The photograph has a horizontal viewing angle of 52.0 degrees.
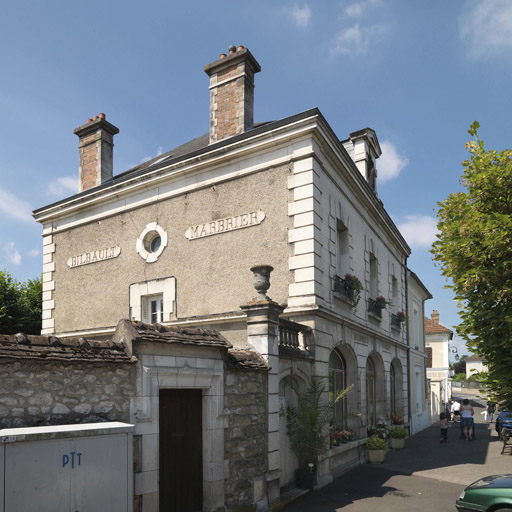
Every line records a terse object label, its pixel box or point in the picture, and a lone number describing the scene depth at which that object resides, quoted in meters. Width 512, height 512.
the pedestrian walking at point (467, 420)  18.61
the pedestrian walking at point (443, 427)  17.95
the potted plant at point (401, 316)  18.66
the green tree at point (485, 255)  8.57
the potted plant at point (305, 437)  9.50
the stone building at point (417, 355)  21.48
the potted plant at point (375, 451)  13.30
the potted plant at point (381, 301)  15.51
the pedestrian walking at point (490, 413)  27.08
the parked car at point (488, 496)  6.96
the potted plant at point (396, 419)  17.16
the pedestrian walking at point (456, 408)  23.50
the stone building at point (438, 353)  35.03
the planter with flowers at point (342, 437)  11.41
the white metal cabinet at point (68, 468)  4.27
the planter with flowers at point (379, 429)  14.25
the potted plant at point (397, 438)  16.14
